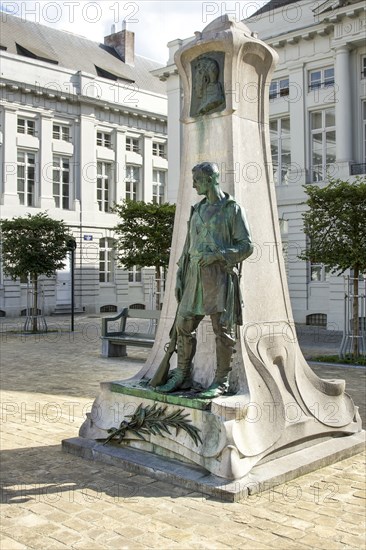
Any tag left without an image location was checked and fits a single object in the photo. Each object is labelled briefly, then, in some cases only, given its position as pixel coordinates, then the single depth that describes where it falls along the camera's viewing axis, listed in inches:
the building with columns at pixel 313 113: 993.5
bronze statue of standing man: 215.3
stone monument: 217.5
